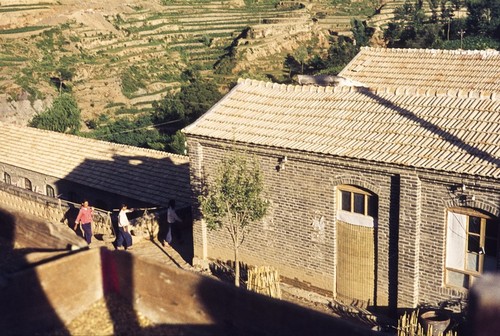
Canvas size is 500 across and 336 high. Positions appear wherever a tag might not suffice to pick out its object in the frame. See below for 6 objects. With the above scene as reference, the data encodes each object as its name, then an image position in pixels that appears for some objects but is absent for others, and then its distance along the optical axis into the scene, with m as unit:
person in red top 18.41
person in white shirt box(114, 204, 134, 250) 18.23
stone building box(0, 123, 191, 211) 23.22
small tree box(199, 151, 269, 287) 15.13
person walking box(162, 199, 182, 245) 19.05
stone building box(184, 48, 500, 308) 13.14
